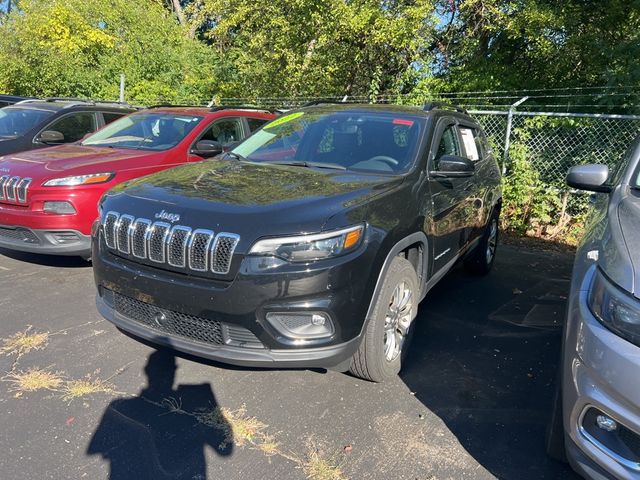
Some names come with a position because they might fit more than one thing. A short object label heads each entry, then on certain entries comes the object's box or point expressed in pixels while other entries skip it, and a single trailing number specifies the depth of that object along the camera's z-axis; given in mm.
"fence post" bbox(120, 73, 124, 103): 12891
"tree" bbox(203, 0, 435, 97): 9258
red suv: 4773
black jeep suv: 2617
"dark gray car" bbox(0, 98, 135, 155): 6637
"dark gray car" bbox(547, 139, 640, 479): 1861
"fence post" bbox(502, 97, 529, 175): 7443
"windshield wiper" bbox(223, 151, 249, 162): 4115
